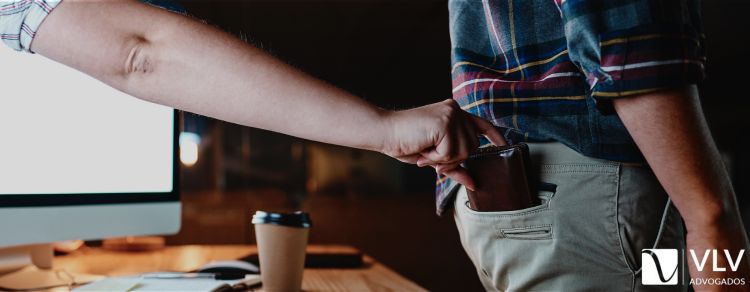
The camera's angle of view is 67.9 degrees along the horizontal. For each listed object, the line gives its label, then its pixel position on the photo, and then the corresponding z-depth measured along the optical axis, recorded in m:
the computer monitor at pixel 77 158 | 0.85
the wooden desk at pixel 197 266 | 0.97
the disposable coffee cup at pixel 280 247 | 0.85
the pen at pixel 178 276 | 0.92
